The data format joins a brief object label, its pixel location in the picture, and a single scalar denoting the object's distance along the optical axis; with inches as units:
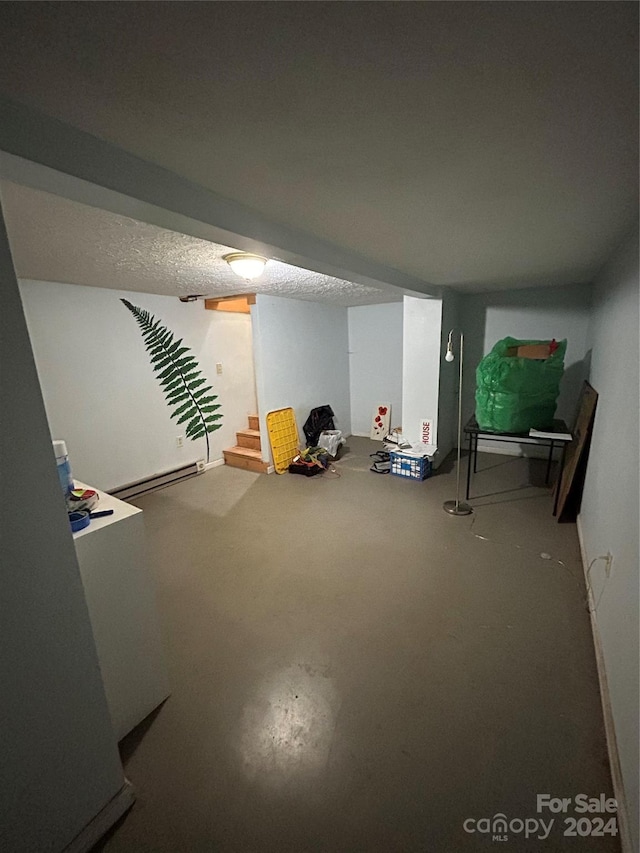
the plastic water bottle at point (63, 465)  55.0
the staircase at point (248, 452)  165.9
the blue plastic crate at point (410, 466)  145.3
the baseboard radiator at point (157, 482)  141.1
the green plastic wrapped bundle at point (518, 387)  110.6
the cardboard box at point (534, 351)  116.7
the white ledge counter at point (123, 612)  51.1
